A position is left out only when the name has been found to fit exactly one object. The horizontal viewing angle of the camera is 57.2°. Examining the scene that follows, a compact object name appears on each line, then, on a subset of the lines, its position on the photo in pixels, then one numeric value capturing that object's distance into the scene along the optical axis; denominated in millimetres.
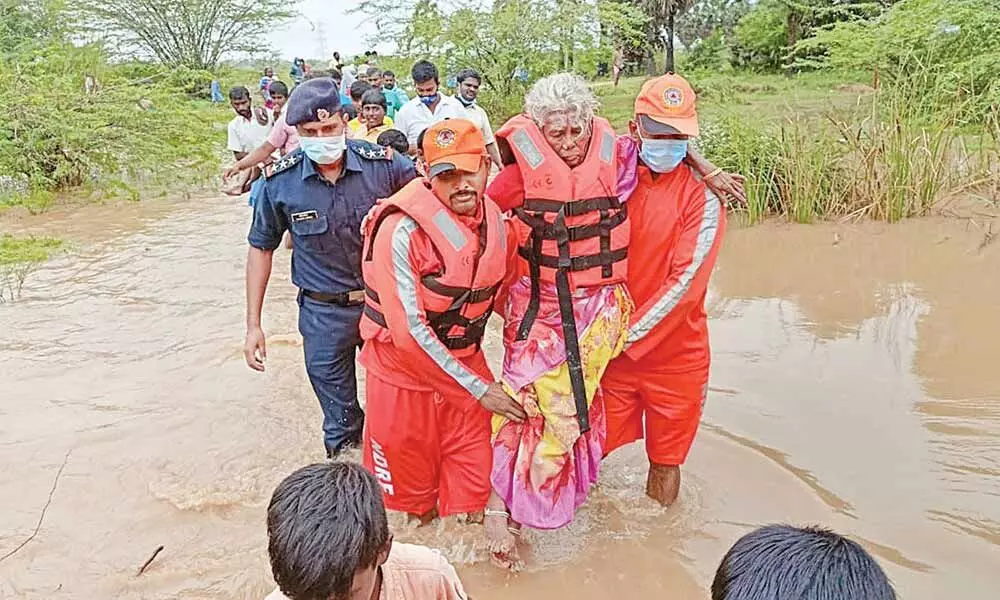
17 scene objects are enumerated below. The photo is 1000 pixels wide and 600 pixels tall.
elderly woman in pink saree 3002
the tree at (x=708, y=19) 25070
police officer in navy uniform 3426
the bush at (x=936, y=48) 7562
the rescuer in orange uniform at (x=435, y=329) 2887
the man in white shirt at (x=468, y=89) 8180
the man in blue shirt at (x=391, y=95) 9898
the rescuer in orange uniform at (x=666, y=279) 3035
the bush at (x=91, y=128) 11398
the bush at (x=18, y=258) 7570
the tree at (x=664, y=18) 21281
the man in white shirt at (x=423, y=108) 7320
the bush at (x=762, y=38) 21797
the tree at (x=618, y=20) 15953
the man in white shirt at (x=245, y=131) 8898
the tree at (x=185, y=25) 25750
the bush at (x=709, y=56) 23391
